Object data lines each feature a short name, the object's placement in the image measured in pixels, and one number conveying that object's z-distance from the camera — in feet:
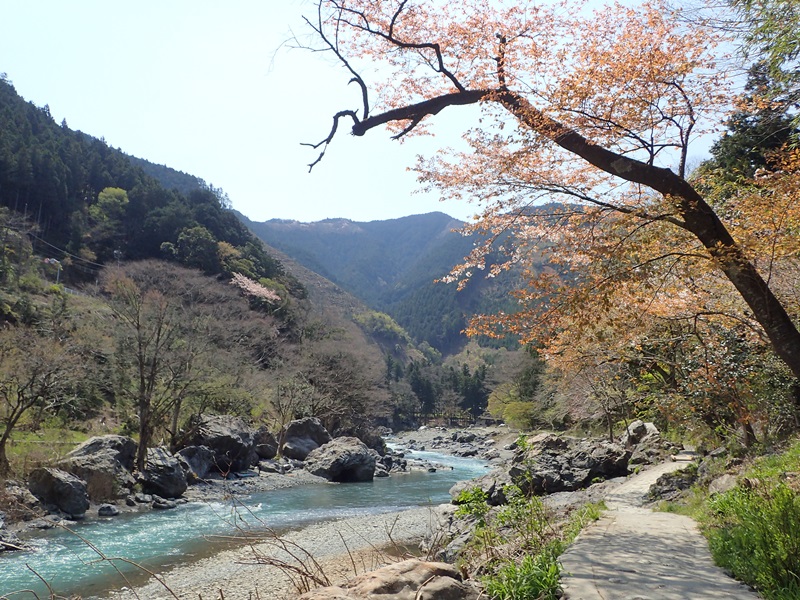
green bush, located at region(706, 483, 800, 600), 13.19
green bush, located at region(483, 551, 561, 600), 13.33
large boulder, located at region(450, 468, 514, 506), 44.70
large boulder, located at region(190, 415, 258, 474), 79.51
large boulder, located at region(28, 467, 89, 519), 48.24
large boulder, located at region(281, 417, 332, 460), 100.53
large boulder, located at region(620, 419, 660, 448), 70.64
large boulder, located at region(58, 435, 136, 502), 53.47
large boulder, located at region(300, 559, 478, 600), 11.91
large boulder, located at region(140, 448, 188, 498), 60.70
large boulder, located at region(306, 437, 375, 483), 85.81
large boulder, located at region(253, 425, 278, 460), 95.14
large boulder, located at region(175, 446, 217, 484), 72.28
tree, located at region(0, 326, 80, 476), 54.08
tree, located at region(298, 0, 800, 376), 17.62
